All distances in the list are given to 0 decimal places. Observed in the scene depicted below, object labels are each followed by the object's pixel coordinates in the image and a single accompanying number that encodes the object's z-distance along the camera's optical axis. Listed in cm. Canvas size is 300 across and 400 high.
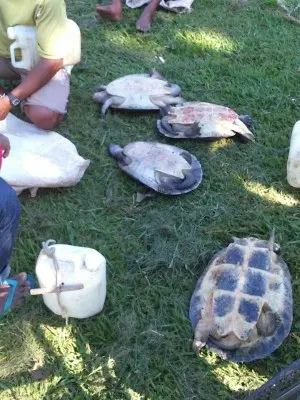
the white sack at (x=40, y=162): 293
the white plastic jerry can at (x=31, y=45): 317
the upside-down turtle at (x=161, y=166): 308
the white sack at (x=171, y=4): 480
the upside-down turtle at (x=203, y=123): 341
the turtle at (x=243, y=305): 231
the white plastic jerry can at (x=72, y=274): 225
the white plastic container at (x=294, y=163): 310
